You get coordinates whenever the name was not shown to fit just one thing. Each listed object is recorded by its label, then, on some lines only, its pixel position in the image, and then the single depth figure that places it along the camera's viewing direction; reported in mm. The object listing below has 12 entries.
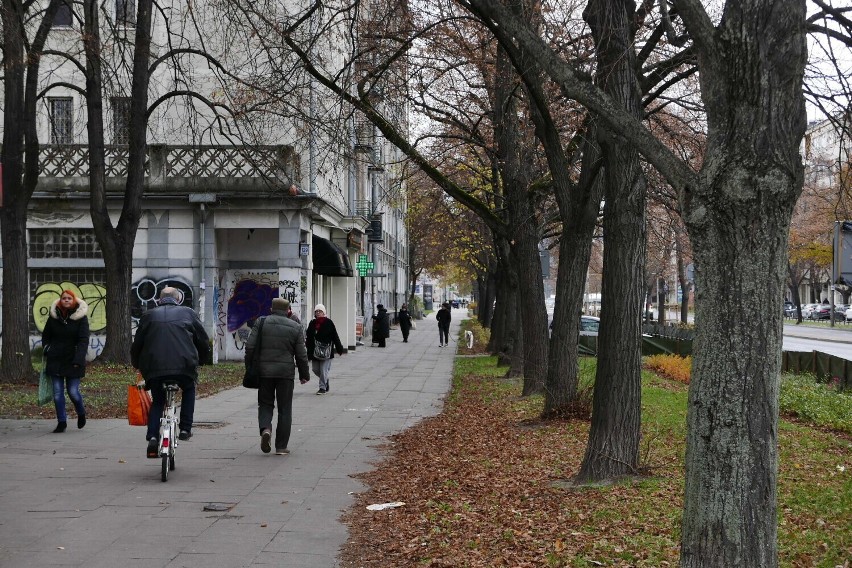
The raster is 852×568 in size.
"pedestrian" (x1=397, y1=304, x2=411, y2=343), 46119
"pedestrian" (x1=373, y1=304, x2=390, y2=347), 40500
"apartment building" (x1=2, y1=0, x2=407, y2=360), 26953
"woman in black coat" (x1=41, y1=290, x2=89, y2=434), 12641
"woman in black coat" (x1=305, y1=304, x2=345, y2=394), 19578
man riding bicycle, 9883
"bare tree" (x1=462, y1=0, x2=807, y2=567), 4605
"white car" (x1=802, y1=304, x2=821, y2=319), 91525
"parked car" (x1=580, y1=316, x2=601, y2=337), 40750
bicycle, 9664
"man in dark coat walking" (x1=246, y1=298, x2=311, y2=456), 11508
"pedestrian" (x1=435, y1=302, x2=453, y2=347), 42500
